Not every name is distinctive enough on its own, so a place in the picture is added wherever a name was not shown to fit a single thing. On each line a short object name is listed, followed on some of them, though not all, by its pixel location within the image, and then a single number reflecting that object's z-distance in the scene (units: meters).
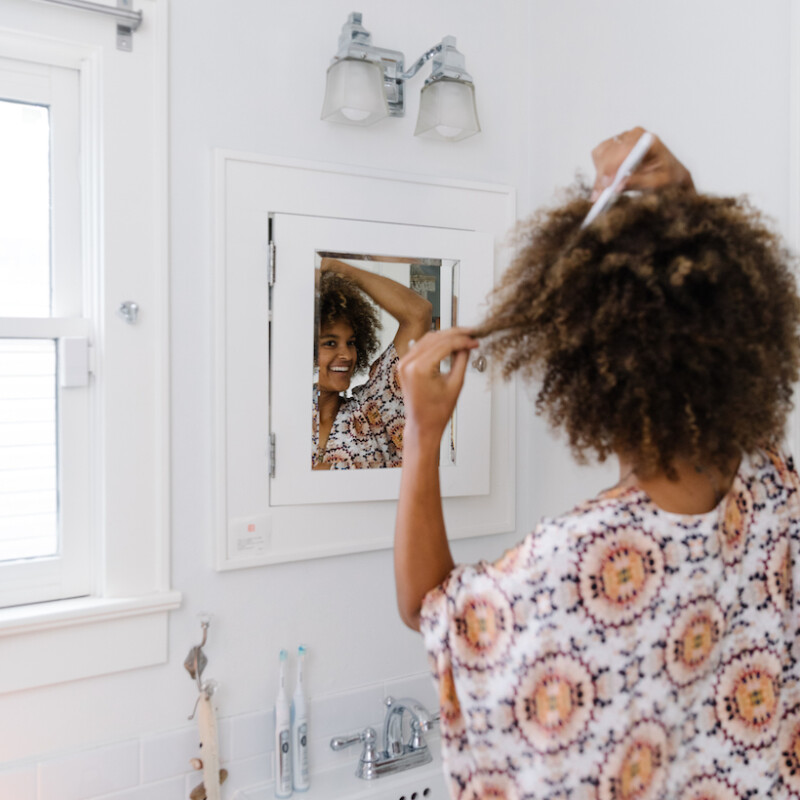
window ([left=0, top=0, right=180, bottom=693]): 1.25
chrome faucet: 1.46
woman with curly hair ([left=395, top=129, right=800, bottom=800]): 0.67
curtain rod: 1.21
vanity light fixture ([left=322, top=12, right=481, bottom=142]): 1.34
